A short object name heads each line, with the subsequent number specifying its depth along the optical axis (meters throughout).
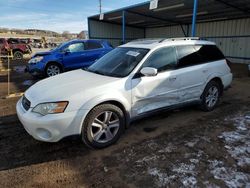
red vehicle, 19.05
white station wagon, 3.04
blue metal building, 12.29
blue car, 9.04
